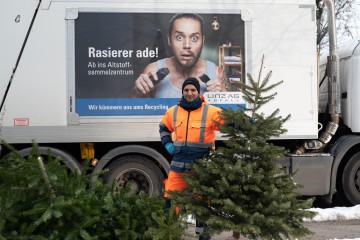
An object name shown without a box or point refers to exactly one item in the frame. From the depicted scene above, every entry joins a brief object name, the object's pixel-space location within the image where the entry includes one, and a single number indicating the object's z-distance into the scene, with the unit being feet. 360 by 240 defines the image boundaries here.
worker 13.52
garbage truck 19.13
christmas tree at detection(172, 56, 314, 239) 10.78
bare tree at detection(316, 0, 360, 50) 60.29
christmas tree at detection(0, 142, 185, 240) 8.59
